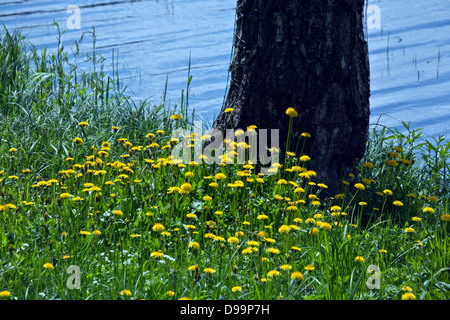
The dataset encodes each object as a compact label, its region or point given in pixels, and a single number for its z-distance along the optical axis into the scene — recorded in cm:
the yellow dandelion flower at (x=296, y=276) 613
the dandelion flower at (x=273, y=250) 658
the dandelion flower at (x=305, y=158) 882
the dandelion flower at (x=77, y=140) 889
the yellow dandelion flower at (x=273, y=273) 628
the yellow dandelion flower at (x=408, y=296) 593
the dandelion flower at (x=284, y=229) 700
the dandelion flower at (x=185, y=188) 799
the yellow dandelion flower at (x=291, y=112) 885
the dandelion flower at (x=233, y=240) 693
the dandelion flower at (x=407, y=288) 606
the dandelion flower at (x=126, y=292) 590
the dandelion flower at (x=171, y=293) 597
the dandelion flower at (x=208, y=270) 632
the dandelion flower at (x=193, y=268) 629
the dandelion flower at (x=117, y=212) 734
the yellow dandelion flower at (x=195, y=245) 692
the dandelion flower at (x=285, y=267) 634
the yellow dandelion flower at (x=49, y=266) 633
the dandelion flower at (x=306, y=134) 893
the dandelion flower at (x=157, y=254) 659
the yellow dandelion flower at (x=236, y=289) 608
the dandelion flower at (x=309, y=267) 657
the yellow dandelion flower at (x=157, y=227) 724
